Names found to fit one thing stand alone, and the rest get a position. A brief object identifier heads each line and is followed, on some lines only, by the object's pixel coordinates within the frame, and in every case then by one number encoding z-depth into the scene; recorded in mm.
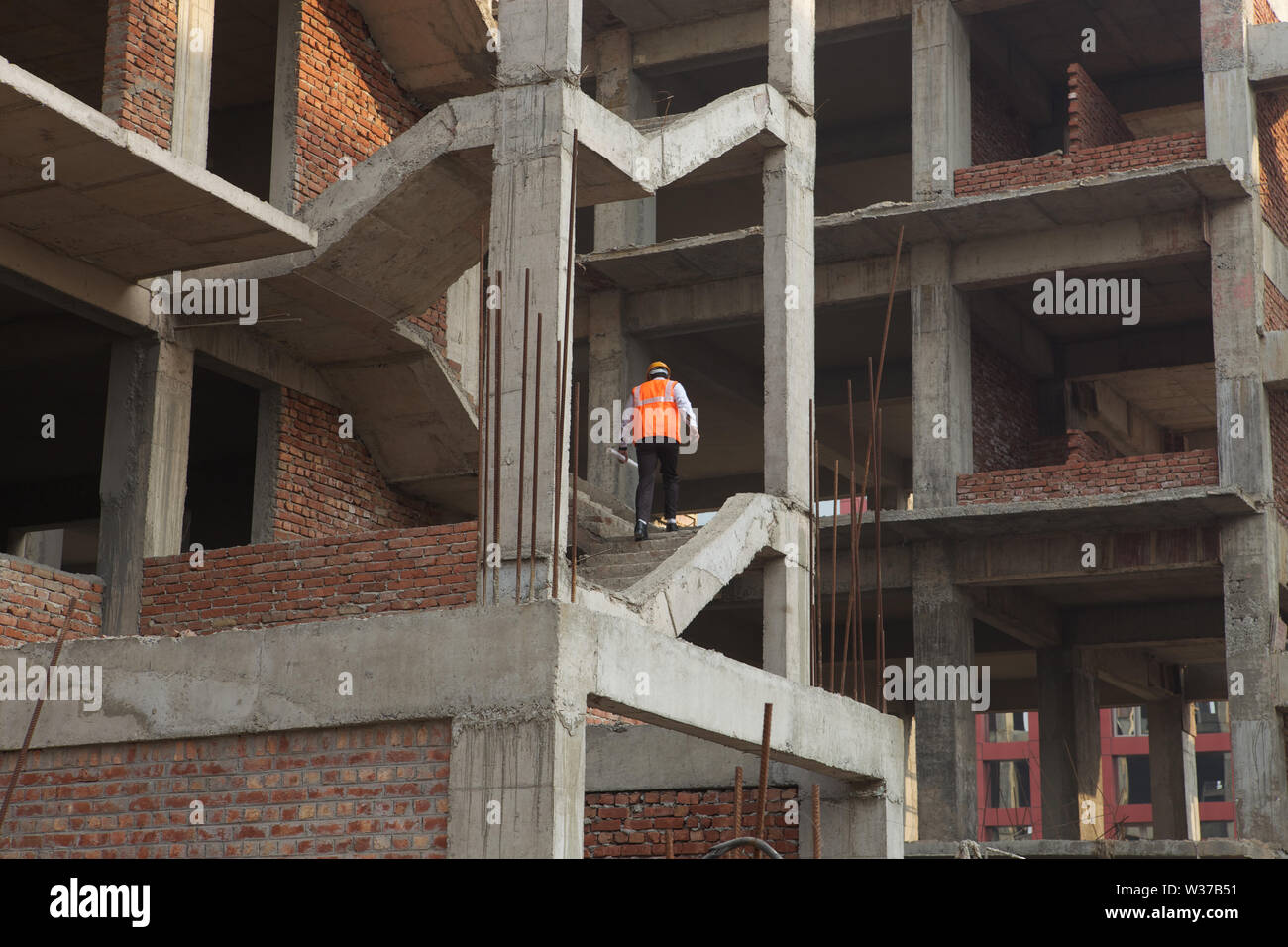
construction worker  14625
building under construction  9883
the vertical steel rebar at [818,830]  10992
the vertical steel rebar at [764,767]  9523
